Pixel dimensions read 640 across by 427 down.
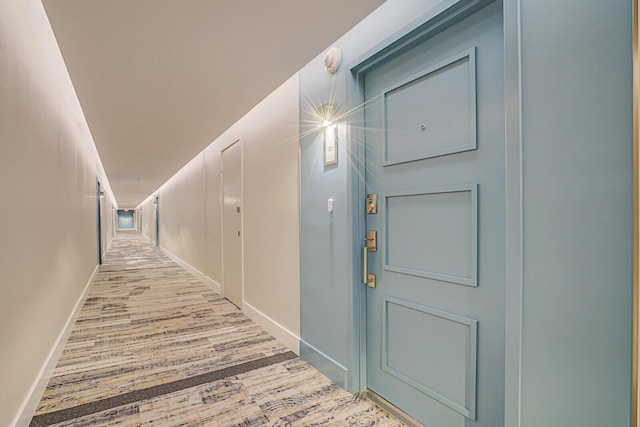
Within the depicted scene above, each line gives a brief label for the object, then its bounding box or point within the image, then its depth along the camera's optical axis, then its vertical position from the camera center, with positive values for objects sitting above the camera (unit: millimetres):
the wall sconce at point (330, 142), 2303 +532
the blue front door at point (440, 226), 1444 -79
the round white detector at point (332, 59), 2260 +1139
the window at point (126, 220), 30334 -769
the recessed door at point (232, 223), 4215 -159
